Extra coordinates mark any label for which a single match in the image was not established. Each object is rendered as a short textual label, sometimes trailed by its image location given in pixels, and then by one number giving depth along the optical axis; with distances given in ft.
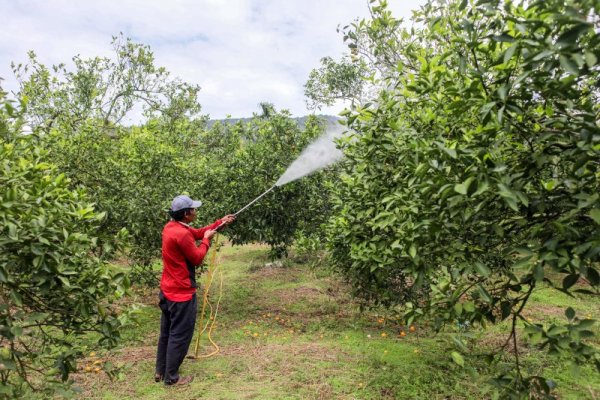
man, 19.49
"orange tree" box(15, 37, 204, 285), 27.30
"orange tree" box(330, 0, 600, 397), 7.54
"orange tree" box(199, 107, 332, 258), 32.17
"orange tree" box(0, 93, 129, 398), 9.56
